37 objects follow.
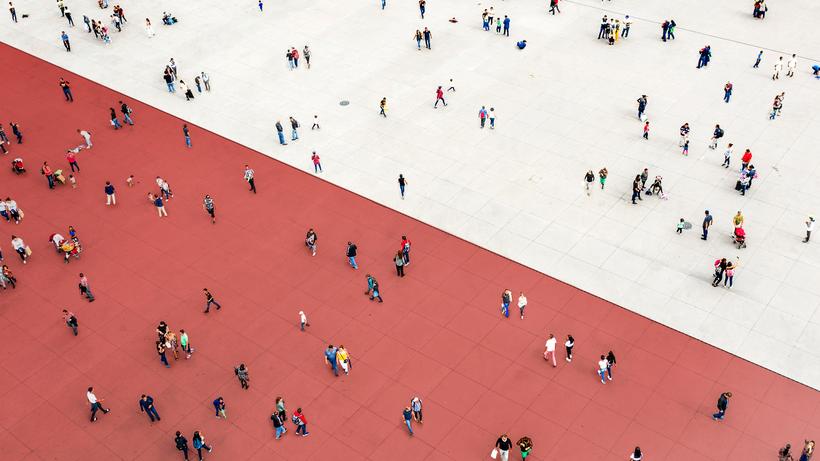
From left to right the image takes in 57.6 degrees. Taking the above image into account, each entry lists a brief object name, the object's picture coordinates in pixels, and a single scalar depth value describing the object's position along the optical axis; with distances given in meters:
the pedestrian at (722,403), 25.92
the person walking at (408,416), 26.16
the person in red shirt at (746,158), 36.41
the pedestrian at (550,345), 28.25
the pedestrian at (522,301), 30.28
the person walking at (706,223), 33.38
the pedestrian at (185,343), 29.44
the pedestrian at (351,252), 32.88
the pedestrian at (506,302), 30.08
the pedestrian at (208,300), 31.50
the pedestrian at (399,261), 32.66
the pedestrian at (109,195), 37.73
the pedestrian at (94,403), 27.14
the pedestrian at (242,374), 28.02
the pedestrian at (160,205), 36.72
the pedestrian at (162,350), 29.30
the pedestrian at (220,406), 27.05
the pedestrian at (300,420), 26.44
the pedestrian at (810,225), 33.22
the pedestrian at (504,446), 24.88
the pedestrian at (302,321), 30.44
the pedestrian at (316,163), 38.91
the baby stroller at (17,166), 40.56
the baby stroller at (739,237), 32.94
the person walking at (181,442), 25.67
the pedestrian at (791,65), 44.44
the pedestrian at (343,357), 28.31
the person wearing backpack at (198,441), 25.73
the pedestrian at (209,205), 36.22
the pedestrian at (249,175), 37.81
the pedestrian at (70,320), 30.58
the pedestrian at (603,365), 27.53
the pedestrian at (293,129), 41.44
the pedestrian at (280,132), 40.86
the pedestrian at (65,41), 51.12
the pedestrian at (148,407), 27.02
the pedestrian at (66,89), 46.44
